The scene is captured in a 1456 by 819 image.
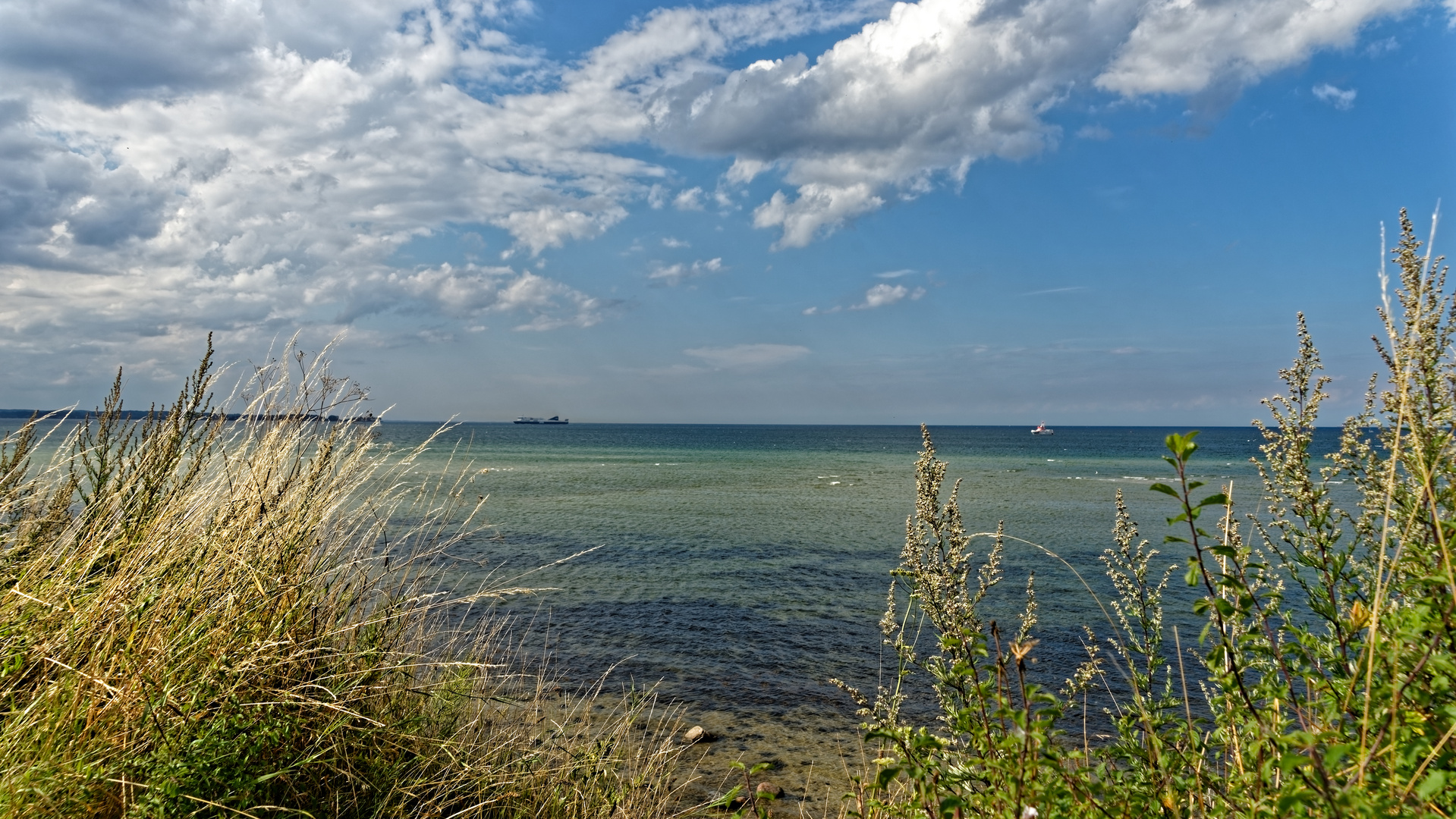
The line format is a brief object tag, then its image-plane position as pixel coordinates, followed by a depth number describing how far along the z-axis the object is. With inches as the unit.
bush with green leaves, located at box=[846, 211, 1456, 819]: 80.0
